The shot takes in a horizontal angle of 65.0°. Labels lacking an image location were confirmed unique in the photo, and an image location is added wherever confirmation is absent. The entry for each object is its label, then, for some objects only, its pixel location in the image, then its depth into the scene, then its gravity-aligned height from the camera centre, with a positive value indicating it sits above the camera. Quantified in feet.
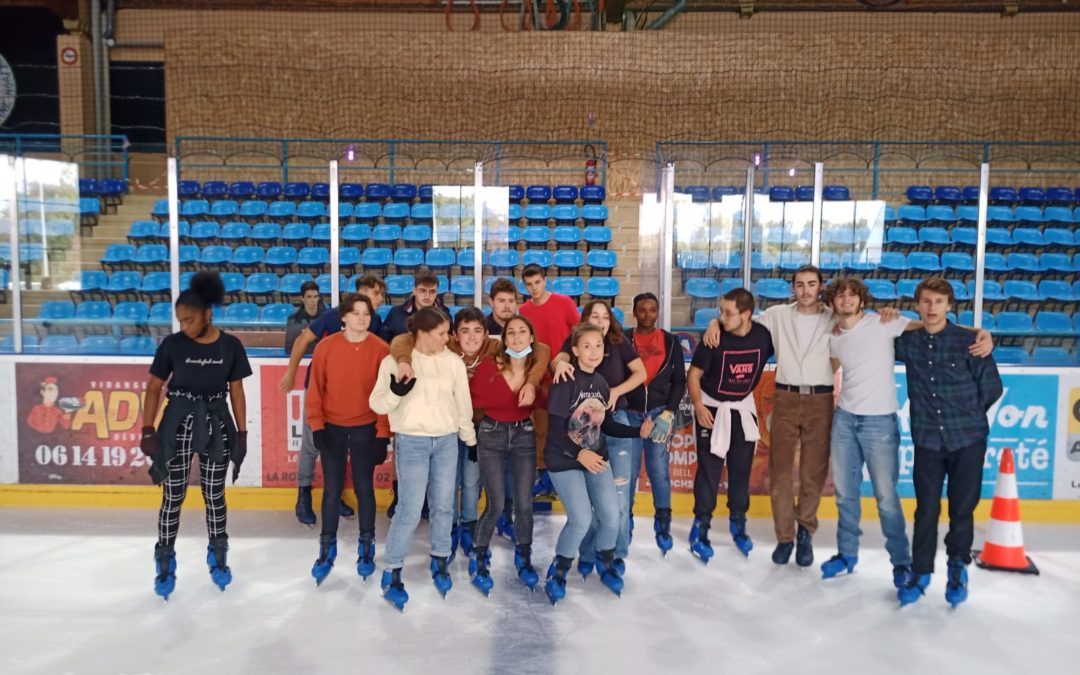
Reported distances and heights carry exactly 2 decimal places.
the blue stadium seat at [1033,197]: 38.60 +4.17
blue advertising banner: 19.81 -3.23
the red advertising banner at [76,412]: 20.45 -3.35
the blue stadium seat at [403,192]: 36.88 +3.78
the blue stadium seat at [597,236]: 32.42 +1.74
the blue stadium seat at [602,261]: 30.61 +0.75
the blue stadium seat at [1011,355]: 20.44 -1.63
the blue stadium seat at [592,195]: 36.83 +3.75
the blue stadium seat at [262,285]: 31.83 -0.35
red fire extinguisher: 39.60 +5.11
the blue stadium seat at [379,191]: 37.52 +3.85
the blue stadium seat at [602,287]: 28.78 -0.19
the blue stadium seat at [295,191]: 38.93 +3.92
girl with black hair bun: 13.99 -2.26
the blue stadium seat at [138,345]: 20.72 -1.74
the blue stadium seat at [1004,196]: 38.27 +4.15
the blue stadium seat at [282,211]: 37.27 +2.89
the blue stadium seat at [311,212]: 36.68 +2.82
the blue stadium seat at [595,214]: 33.88 +2.71
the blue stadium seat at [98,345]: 20.71 -1.74
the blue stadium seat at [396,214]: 34.60 +2.63
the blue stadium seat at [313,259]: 33.30 +0.70
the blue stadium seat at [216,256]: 33.47 +0.77
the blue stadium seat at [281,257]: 33.88 +0.78
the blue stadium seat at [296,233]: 35.76 +1.84
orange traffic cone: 16.33 -4.77
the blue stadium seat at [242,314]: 22.73 -1.14
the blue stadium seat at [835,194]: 24.00 +2.75
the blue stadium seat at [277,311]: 28.63 -1.21
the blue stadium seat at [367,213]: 35.22 +2.71
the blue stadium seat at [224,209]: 36.85 +2.89
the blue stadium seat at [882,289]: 24.49 -0.09
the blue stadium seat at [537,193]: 35.81 +3.69
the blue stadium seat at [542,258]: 30.94 +0.83
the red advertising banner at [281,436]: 20.54 -3.86
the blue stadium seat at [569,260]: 31.27 +0.78
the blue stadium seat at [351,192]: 37.50 +3.82
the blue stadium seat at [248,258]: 33.71 +0.73
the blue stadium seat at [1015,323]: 21.72 -0.93
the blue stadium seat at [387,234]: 32.99 +1.72
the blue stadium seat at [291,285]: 31.83 -0.31
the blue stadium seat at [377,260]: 31.94 +0.68
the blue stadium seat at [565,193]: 36.24 +3.76
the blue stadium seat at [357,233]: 33.04 +1.75
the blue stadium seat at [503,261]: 22.43 +0.52
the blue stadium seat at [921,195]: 34.10 +3.81
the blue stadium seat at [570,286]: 30.07 -0.18
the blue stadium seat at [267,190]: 38.88 +3.95
